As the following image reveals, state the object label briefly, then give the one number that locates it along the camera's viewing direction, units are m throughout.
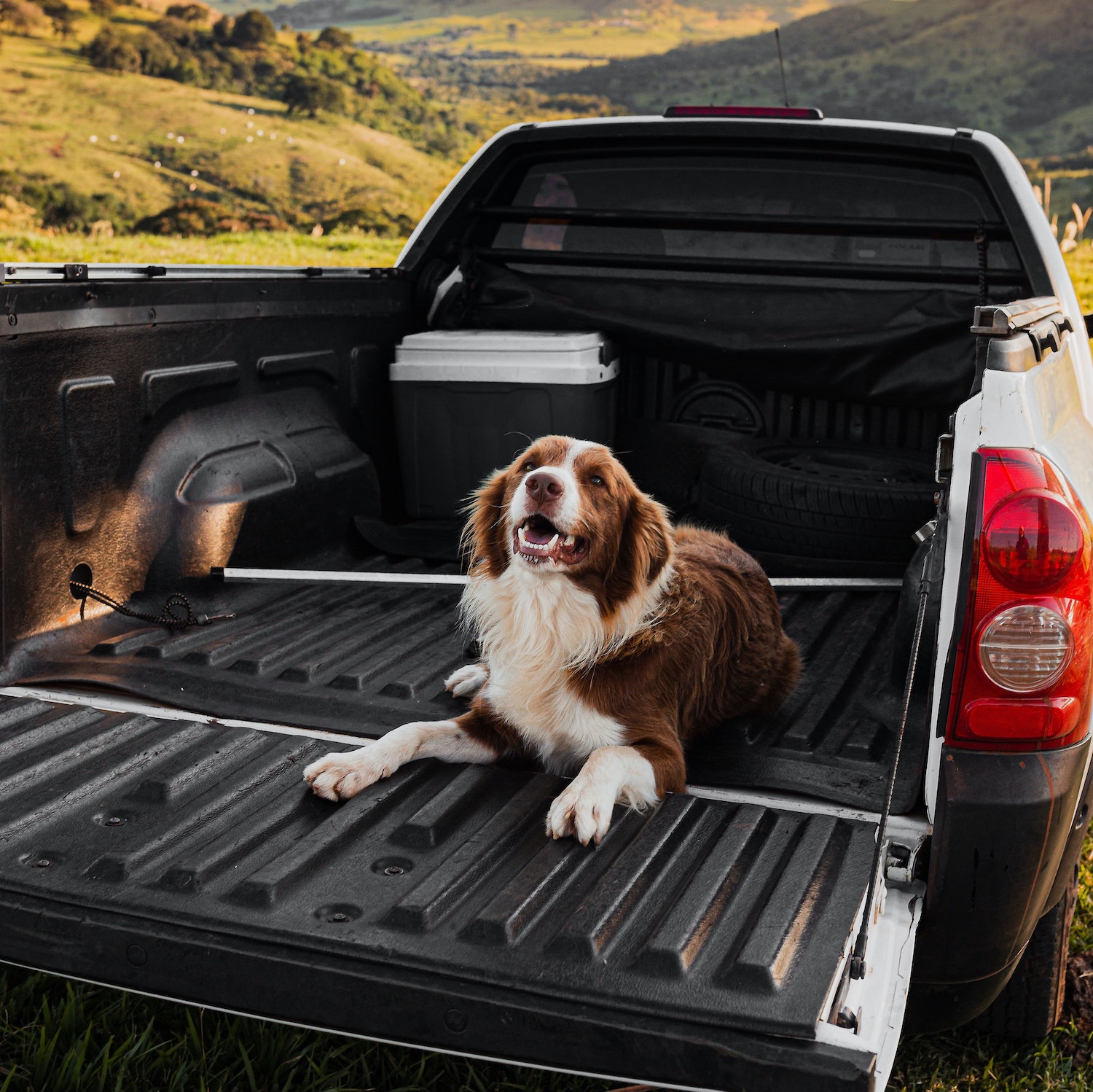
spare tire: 4.04
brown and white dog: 2.86
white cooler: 4.62
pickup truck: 2.04
